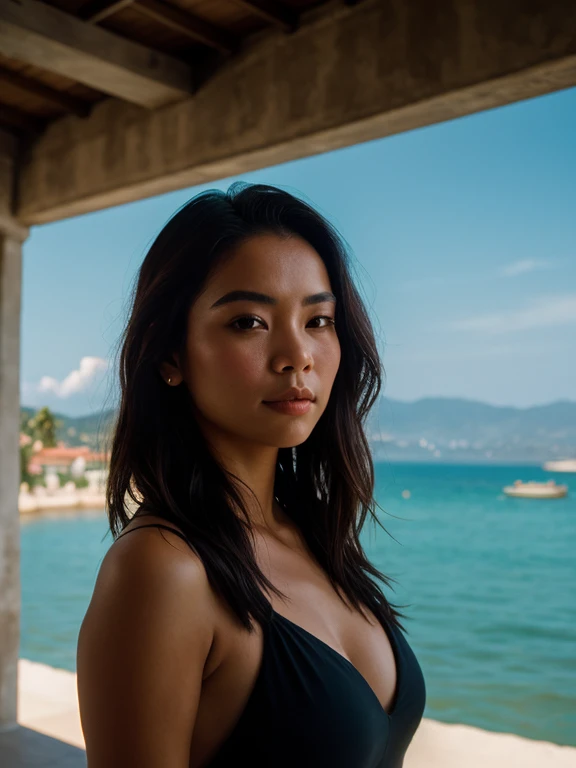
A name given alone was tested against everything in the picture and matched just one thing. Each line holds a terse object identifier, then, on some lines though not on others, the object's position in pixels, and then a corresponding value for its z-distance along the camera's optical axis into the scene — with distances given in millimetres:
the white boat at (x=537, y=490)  44125
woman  853
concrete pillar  4258
